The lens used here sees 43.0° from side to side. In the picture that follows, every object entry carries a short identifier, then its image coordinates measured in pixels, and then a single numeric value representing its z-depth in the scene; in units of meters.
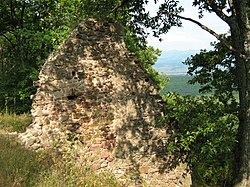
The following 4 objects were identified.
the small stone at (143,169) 8.73
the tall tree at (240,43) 7.69
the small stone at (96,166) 8.06
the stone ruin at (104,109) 8.09
